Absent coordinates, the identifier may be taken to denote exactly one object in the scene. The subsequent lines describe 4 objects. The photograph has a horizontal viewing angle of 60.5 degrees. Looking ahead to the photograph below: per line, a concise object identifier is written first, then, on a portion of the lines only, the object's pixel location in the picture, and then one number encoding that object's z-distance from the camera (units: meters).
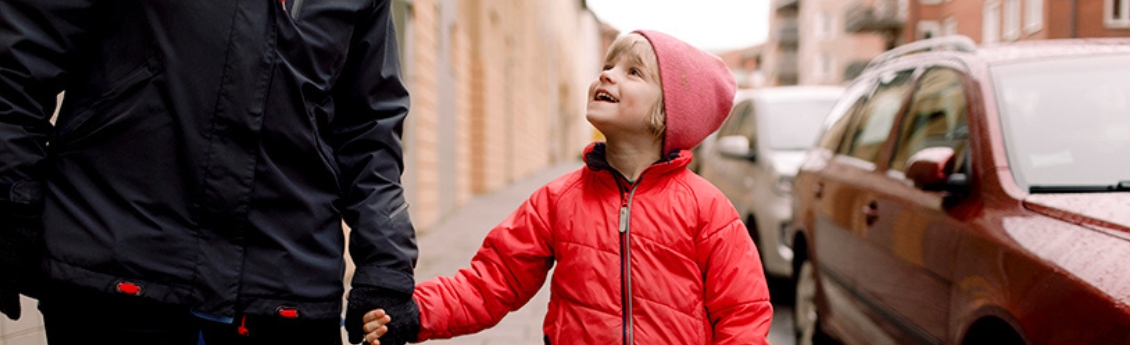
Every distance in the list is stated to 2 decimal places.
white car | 6.50
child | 2.19
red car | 2.44
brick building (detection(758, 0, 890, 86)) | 48.88
